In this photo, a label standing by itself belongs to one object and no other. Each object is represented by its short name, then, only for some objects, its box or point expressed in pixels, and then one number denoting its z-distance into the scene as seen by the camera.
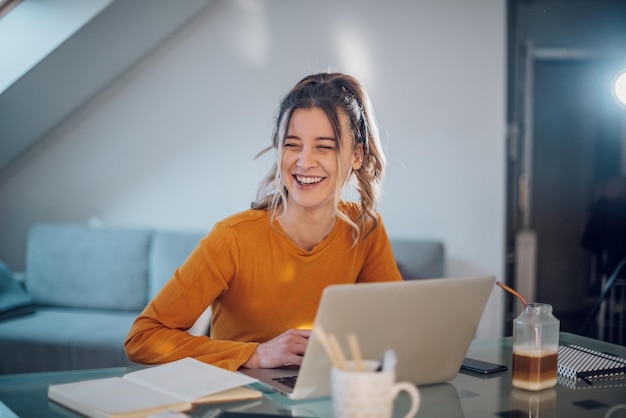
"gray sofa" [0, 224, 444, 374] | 3.44
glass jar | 1.31
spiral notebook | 1.39
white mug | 0.91
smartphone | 1.43
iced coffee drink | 1.30
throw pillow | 3.47
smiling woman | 1.69
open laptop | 1.12
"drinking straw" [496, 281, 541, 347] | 1.31
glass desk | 1.18
